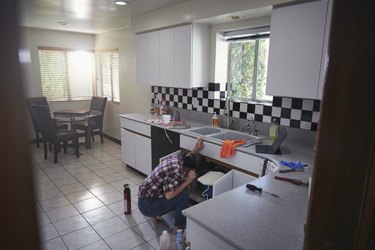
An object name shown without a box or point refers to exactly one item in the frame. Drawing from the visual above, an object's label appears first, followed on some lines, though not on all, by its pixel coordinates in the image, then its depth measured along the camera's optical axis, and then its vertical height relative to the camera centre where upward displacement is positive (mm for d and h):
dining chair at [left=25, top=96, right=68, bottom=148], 4984 -897
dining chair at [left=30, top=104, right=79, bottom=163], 4246 -885
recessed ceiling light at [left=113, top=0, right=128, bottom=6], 3029 +882
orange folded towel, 2393 -613
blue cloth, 1910 -604
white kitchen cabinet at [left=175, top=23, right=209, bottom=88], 3086 +291
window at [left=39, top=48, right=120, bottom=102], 5445 +72
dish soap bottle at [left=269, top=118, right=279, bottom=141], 2631 -482
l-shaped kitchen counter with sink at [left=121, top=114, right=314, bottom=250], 1096 -645
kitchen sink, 2775 -593
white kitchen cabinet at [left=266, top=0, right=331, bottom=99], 1979 +263
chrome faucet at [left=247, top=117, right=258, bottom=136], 2863 -509
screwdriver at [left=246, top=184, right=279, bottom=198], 1537 -626
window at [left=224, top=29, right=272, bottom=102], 2928 +207
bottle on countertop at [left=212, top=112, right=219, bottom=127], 3178 -488
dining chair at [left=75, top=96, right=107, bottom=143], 5293 -874
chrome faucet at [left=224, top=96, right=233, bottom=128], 3090 -379
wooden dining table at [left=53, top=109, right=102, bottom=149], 4887 -724
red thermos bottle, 2732 -1294
